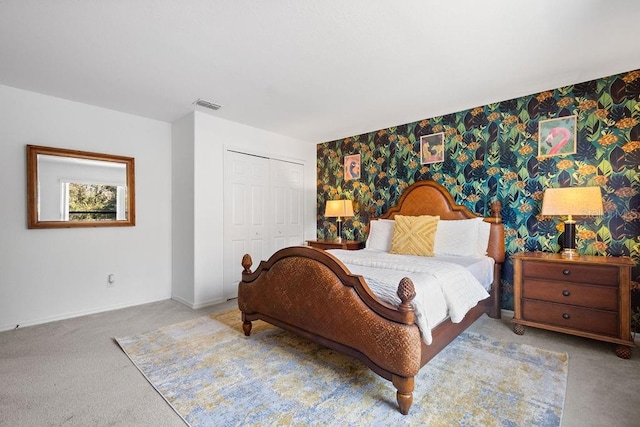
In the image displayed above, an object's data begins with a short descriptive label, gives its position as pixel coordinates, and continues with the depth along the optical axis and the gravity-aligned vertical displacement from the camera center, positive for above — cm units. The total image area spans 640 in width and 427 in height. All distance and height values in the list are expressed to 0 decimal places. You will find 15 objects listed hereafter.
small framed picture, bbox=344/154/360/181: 466 +66
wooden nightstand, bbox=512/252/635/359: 233 -73
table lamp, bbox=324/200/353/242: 436 +2
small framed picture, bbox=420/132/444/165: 376 +76
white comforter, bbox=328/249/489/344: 188 -52
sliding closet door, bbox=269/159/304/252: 461 +11
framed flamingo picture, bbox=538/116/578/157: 292 +71
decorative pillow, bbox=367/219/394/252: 373 -32
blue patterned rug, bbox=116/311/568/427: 166 -113
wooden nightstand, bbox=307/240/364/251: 426 -50
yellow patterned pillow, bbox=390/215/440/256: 322 -28
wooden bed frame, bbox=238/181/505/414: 169 -71
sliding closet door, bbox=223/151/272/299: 399 -4
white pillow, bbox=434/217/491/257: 317 -32
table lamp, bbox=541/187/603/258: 255 +3
